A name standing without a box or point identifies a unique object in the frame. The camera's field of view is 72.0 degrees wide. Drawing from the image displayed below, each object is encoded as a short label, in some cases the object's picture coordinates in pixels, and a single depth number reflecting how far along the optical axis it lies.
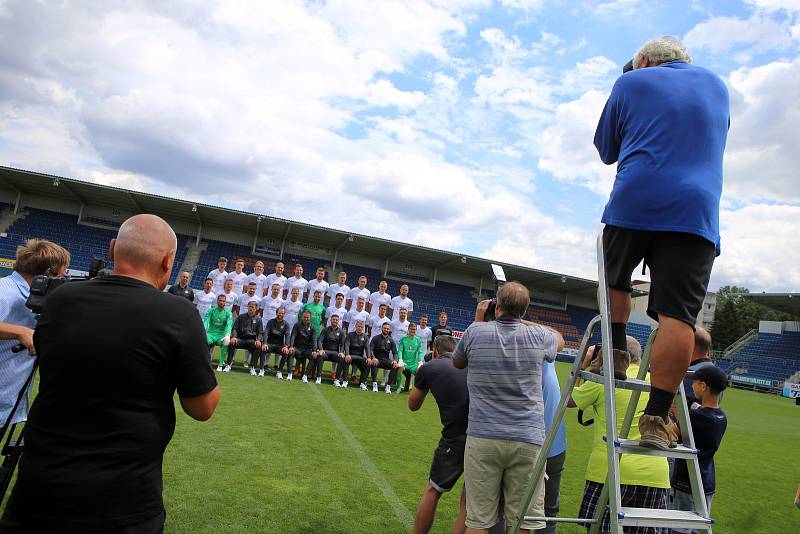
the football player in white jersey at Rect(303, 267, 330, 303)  13.37
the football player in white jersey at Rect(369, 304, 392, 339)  14.09
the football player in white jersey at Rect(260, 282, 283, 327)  13.55
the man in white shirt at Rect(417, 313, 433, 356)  13.52
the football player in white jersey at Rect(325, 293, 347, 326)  13.48
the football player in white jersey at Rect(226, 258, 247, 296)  14.12
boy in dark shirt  3.78
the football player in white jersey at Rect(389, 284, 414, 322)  13.87
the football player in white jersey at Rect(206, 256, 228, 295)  13.52
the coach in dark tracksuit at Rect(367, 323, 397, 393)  12.57
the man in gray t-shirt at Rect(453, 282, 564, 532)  3.14
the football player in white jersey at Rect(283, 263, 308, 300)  13.91
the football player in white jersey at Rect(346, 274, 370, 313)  14.04
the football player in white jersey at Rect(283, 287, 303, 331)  13.41
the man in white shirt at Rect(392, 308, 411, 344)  13.61
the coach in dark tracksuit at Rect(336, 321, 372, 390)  12.31
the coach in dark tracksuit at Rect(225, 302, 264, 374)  12.11
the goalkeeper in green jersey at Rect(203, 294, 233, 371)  11.83
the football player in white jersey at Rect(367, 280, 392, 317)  14.58
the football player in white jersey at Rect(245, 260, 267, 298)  14.11
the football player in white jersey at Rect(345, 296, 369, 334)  13.55
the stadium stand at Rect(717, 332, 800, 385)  36.41
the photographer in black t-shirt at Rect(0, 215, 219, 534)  1.72
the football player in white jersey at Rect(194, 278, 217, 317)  12.77
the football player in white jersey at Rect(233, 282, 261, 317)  13.04
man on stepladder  2.10
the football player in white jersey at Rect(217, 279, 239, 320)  12.28
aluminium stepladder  2.03
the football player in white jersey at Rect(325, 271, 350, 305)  14.43
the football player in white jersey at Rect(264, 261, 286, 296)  14.20
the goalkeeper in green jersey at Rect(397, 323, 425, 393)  12.63
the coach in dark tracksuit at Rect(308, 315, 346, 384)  12.23
